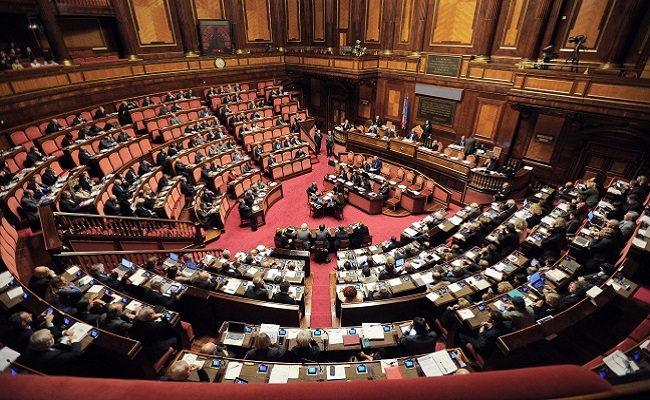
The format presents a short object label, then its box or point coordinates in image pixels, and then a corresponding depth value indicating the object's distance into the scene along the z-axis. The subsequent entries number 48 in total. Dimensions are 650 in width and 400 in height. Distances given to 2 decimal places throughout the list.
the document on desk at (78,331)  3.67
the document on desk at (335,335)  4.38
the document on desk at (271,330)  4.40
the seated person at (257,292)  5.07
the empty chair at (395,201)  9.92
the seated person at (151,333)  3.97
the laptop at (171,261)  5.84
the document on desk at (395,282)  5.48
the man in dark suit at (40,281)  4.50
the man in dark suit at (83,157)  8.05
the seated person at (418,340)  4.16
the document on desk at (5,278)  3.95
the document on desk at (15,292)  3.88
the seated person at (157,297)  4.77
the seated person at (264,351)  3.93
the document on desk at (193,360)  3.86
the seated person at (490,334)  4.03
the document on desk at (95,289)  4.66
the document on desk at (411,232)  7.41
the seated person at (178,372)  3.15
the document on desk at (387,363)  3.89
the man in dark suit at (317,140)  14.16
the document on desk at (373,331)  4.45
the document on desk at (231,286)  5.31
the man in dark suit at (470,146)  10.64
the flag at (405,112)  13.01
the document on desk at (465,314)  4.48
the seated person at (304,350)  3.92
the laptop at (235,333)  4.40
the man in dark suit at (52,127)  8.73
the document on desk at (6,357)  2.84
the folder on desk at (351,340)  4.34
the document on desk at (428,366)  3.79
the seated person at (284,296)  5.08
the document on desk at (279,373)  3.69
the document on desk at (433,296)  4.94
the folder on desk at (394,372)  3.71
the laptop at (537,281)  4.92
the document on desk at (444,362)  3.82
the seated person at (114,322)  4.05
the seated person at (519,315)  4.11
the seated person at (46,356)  3.28
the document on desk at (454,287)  5.09
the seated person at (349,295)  5.16
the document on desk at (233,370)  3.74
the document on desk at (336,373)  3.75
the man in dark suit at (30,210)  5.84
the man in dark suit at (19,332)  3.51
